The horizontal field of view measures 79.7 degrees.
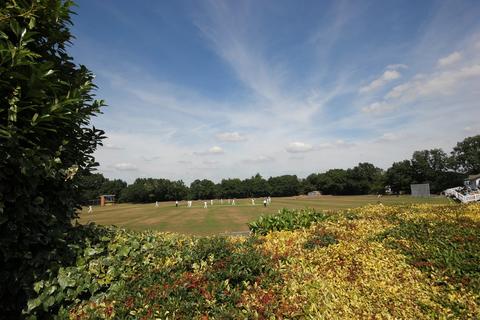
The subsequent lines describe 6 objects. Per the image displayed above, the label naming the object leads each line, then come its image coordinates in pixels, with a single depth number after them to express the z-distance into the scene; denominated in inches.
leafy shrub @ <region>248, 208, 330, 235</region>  307.7
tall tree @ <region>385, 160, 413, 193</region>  3496.6
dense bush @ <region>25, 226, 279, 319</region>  139.2
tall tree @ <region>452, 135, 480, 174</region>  3784.5
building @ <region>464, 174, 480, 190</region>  2725.4
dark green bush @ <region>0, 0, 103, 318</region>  146.0
